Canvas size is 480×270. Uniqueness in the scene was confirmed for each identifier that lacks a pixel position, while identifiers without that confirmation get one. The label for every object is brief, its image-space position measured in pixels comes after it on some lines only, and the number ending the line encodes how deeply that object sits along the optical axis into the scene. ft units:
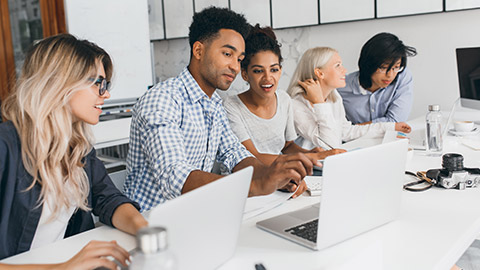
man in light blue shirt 8.97
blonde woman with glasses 3.48
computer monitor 8.14
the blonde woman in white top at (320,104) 7.45
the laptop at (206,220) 2.26
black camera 4.53
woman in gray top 6.68
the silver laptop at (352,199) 2.99
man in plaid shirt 4.04
